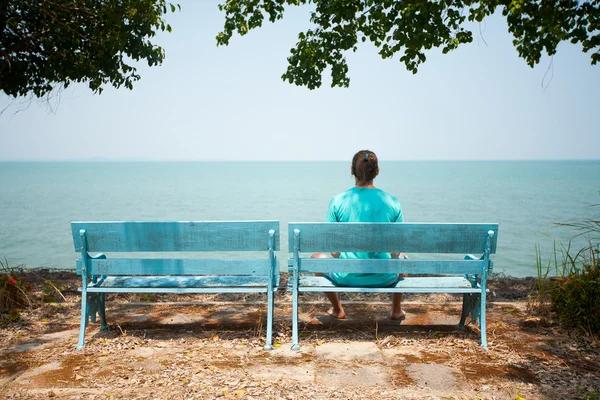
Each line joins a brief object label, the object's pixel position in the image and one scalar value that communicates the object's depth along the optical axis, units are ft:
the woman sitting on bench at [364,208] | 13.80
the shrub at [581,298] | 14.14
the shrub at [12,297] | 15.85
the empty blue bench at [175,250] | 13.20
